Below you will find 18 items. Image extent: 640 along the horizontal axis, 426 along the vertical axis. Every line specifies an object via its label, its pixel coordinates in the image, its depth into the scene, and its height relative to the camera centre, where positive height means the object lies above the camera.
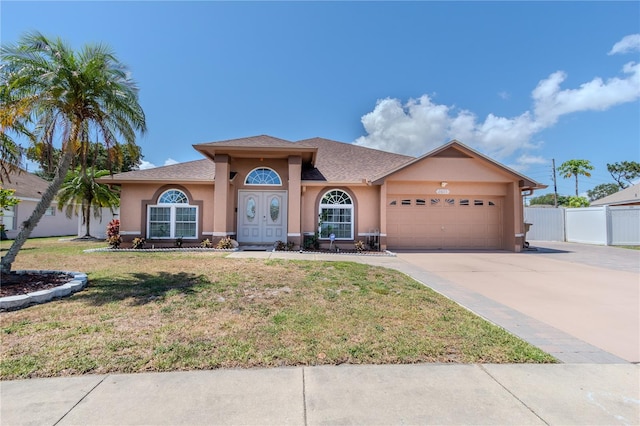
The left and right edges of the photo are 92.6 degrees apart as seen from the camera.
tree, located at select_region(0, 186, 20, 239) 7.29 +0.55
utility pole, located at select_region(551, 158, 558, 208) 37.24 +5.90
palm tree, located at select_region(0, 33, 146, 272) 6.83 +3.06
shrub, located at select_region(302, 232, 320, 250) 13.74 -0.85
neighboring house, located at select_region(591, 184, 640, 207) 23.46 +2.27
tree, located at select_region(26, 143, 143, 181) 7.56 +1.79
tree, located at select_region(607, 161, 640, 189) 49.74 +9.10
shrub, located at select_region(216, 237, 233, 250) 12.86 -0.89
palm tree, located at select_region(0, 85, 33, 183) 6.57 +2.14
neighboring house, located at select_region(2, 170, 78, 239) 20.25 +0.47
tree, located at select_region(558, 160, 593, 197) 38.38 +7.22
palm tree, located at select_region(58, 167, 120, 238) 18.95 +1.59
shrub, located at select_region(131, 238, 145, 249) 13.46 -0.90
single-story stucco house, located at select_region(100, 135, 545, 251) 13.96 +1.06
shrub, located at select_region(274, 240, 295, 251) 13.05 -0.98
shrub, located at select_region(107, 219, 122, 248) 13.54 -0.54
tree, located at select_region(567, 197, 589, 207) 31.37 +2.31
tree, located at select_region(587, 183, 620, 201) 67.88 +7.79
